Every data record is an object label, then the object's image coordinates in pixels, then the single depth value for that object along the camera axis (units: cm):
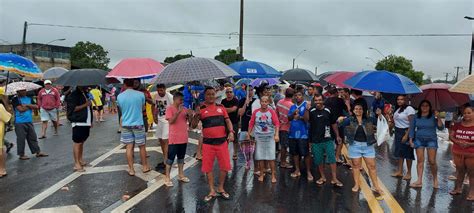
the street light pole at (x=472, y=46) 2250
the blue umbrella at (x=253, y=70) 699
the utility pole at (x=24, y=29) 2920
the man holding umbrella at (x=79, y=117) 660
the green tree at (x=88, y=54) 5950
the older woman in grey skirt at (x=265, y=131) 602
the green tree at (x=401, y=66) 5069
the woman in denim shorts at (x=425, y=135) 593
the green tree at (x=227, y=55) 6348
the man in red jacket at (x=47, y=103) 1050
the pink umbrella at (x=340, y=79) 639
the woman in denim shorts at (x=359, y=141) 559
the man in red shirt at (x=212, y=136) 528
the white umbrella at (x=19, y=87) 715
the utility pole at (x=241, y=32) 2155
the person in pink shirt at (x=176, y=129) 572
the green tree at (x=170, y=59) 8212
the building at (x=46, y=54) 4791
